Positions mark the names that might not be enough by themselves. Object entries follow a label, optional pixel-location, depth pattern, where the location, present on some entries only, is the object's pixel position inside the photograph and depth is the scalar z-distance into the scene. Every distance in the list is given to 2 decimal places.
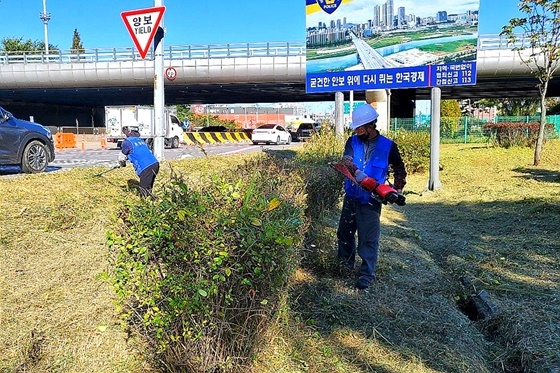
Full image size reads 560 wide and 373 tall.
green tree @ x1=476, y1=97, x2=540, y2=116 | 50.03
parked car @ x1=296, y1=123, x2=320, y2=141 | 36.56
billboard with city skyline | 10.44
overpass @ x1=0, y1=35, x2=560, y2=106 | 27.38
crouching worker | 6.50
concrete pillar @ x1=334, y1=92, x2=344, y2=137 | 12.10
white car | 30.56
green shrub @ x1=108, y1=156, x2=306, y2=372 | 2.27
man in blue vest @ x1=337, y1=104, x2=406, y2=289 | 4.22
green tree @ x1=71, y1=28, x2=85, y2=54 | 75.32
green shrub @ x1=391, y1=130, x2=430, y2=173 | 13.62
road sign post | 7.28
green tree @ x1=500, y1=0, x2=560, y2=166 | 14.72
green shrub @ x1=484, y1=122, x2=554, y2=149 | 19.47
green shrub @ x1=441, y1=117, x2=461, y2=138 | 26.50
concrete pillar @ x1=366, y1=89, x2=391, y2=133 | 16.14
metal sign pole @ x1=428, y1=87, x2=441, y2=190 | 11.19
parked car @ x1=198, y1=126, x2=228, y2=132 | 38.26
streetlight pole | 46.46
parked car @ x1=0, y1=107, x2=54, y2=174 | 9.13
